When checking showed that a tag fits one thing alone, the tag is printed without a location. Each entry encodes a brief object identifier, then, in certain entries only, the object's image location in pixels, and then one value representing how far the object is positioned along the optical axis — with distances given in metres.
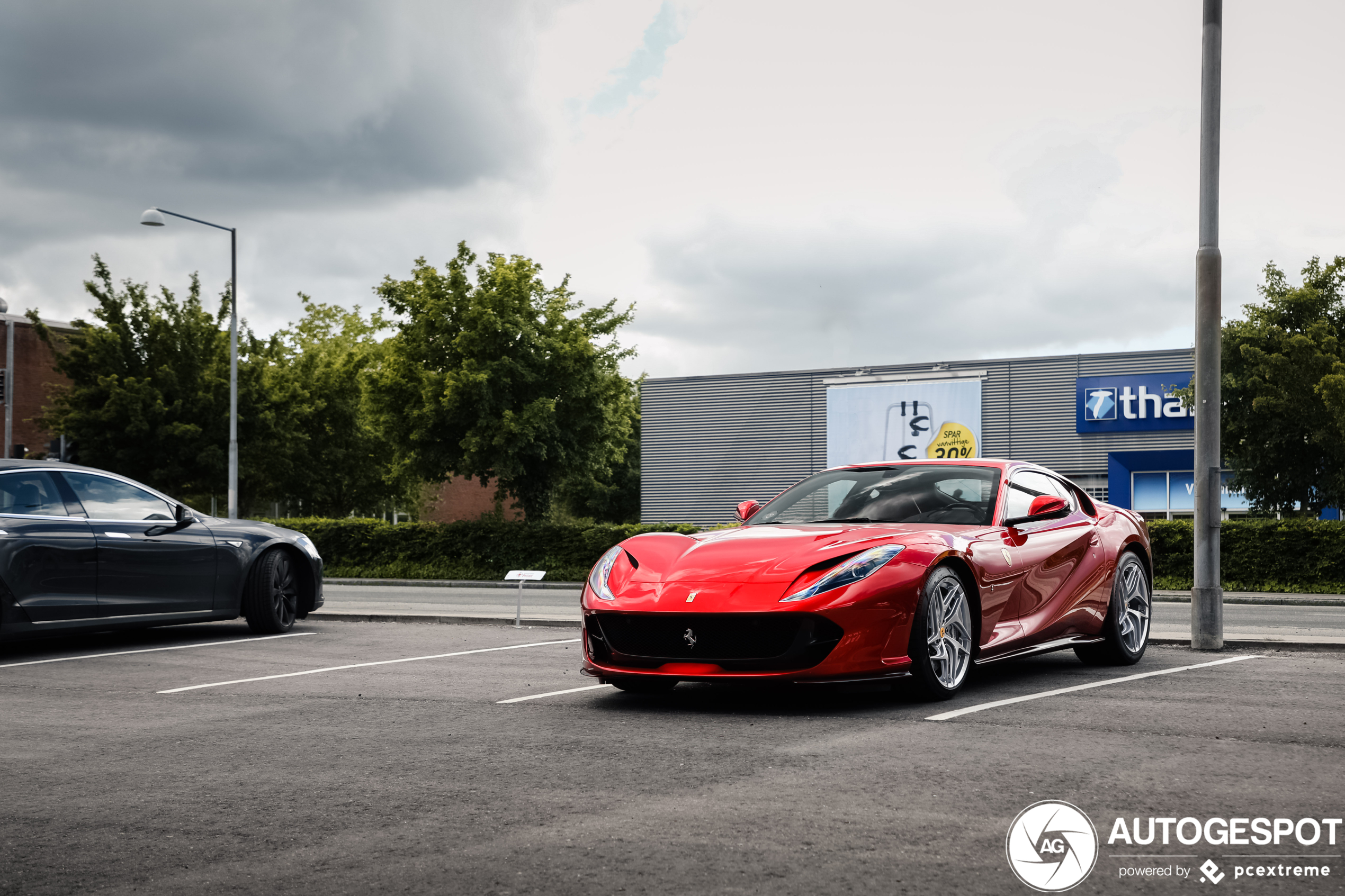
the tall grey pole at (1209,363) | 10.52
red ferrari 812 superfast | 6.69
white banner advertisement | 41.12
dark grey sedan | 9.89
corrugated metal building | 39.22
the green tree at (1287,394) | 25.72
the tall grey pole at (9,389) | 36.69
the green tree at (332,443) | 39.62
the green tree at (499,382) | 32.97
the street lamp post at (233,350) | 27.69
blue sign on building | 38.25
